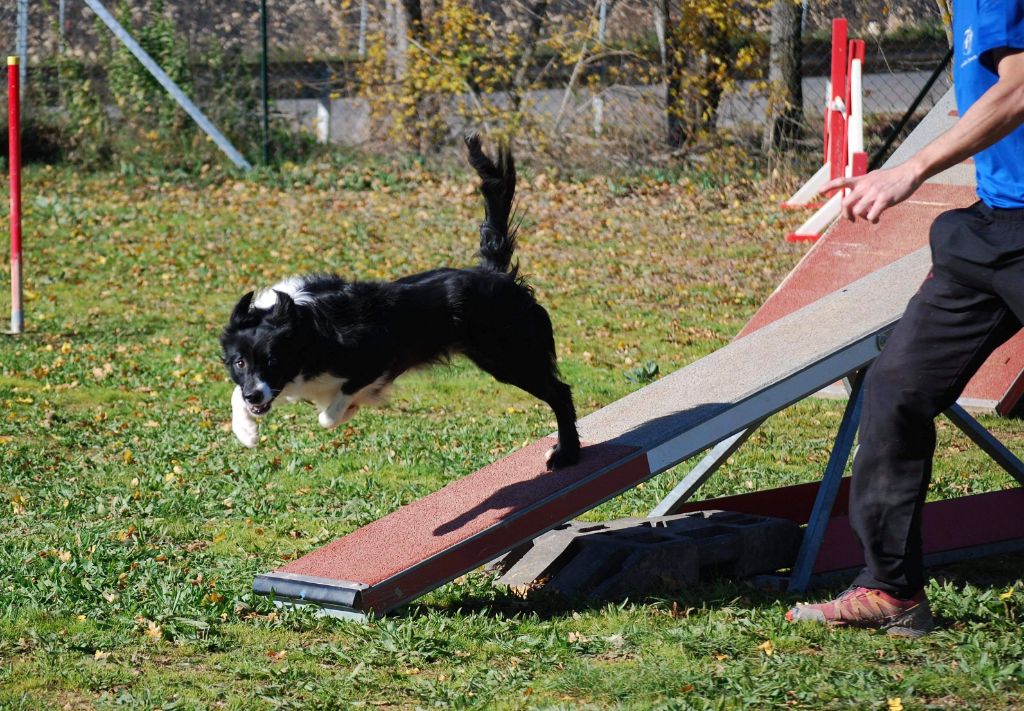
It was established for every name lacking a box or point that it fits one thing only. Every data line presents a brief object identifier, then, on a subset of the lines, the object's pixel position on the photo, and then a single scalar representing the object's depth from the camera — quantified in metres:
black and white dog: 8.99
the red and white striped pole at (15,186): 17.17
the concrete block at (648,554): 9.02
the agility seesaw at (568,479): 8.22
